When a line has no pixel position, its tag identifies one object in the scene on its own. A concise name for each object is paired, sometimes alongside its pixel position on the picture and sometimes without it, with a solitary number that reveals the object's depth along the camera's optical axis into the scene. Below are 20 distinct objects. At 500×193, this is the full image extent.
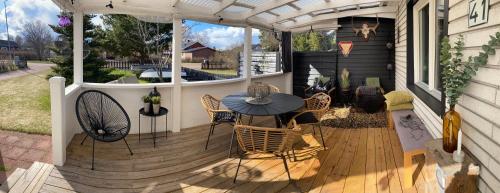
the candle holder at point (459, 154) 1.81
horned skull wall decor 7.52
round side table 4.40
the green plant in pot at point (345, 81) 7.79
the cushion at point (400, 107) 4.75
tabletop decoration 3.86
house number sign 1.71
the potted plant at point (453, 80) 1.86
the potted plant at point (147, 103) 4.45
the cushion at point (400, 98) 4.78
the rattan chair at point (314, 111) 4.00
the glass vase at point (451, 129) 1.97
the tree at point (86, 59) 6.95
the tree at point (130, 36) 6.45
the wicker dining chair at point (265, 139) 2.86
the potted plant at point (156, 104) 4.41
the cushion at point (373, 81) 7.57
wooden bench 2.94
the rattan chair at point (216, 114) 4.14
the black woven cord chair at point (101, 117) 3.57
